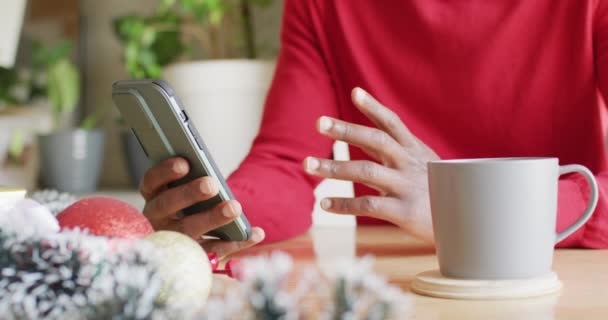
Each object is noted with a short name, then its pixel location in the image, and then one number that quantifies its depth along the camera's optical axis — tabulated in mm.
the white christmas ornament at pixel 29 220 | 694
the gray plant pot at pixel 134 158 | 3152
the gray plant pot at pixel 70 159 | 3194
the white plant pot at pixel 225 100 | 2746
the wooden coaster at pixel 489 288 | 847
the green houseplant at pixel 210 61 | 2752
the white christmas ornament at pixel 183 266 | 699
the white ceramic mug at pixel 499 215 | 862
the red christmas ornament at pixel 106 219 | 734
